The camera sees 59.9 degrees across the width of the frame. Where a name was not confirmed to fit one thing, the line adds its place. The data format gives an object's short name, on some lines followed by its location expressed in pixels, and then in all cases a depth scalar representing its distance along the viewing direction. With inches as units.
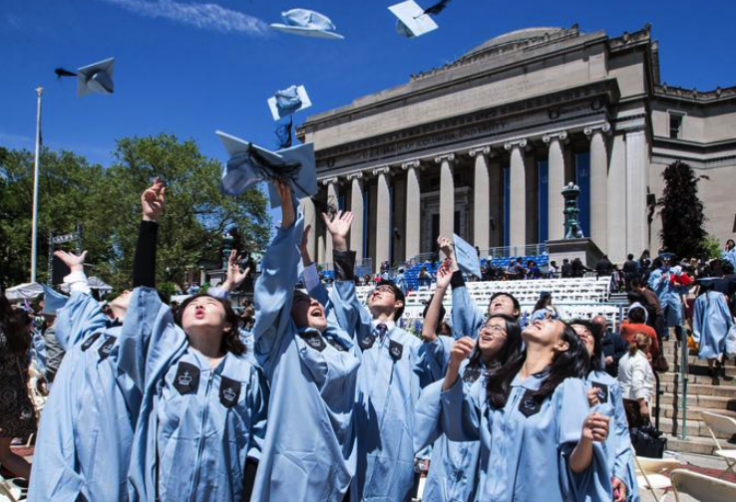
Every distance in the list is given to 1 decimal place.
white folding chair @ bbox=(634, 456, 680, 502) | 209.6
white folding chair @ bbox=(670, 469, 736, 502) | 159.3
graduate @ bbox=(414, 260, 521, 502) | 146.0
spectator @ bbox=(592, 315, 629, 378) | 364.8
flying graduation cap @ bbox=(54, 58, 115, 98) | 209.8
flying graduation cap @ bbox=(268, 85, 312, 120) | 199.8
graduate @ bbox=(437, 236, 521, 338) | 206.8
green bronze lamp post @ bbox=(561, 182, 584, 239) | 1117.1
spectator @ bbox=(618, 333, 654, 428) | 339.0
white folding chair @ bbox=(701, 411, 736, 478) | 277.0
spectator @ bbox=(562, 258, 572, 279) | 950.4
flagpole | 1218.6
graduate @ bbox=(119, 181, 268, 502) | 130.0
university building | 1491.1
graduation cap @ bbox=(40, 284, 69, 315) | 207.2
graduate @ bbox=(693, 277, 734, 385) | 472.7
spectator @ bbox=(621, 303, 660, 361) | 371.2
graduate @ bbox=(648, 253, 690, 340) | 612.4
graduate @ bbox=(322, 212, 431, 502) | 171.9
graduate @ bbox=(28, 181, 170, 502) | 144.6
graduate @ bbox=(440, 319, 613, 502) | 126.3
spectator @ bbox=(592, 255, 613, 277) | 891.7
